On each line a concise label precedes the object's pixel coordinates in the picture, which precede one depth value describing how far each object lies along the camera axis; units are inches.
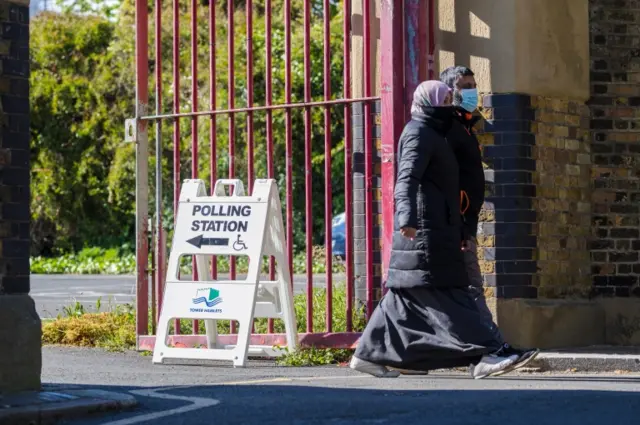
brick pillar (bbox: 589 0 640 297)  452.1
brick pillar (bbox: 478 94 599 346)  422.3
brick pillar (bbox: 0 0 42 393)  315.0
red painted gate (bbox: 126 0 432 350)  420.8
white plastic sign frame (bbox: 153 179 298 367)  415.5
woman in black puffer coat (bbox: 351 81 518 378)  352.2
